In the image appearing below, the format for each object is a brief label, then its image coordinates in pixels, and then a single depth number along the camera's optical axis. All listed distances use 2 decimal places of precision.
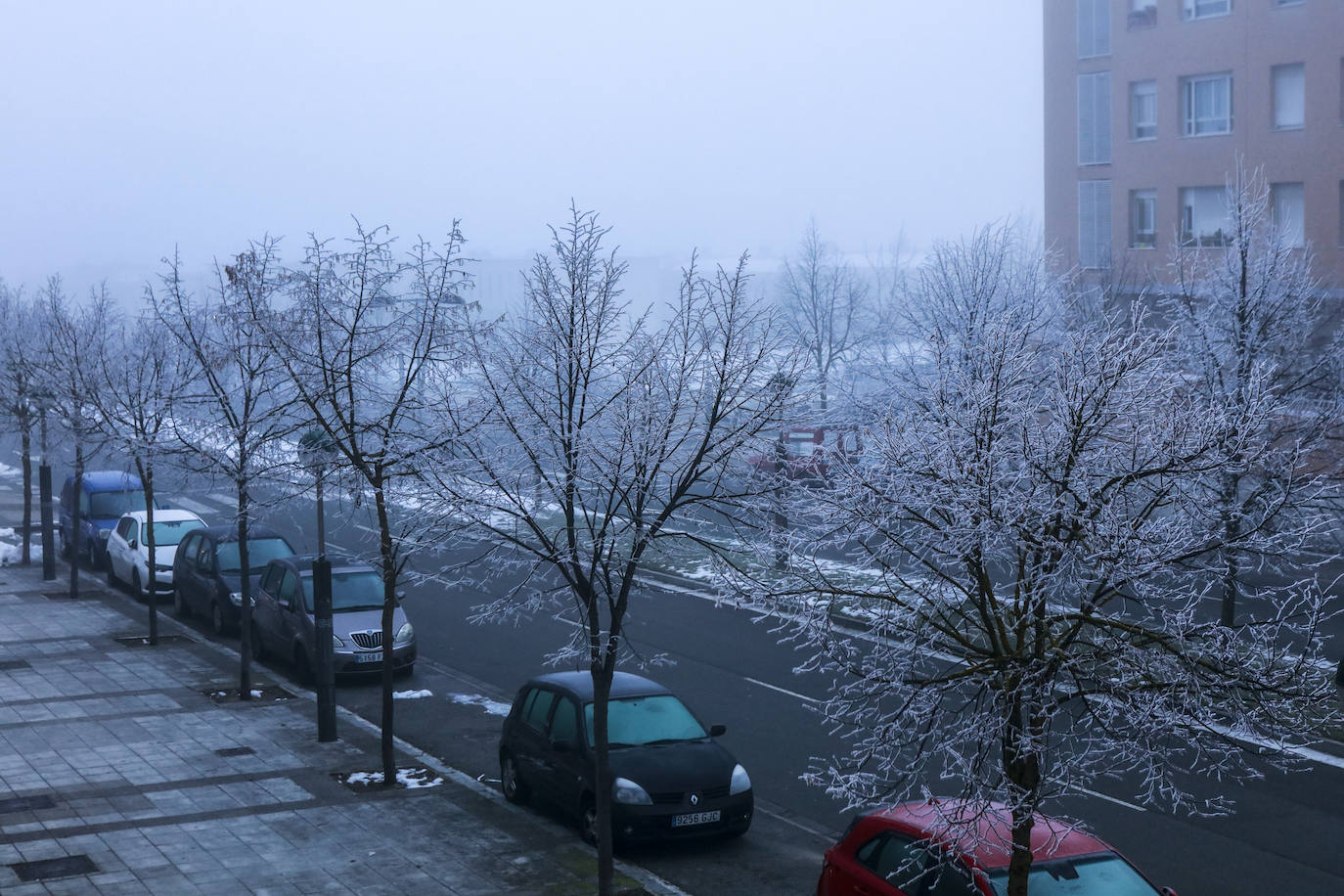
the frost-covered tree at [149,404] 19.19
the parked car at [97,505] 29.19
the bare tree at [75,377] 23.27
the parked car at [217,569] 22.34
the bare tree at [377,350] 14.02
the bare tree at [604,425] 10.87
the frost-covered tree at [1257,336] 17.02
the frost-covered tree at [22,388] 26.58
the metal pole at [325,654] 15.91
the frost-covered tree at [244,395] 16.78
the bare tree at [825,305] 31.09
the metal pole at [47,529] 26.45
